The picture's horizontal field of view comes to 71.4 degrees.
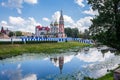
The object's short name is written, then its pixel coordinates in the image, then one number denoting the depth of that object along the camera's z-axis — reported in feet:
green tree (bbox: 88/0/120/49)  36.98
